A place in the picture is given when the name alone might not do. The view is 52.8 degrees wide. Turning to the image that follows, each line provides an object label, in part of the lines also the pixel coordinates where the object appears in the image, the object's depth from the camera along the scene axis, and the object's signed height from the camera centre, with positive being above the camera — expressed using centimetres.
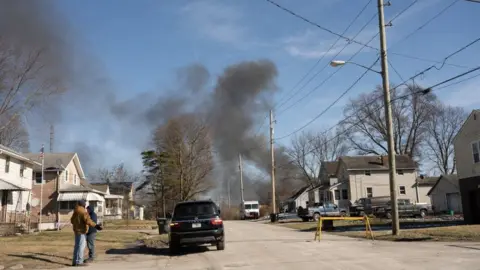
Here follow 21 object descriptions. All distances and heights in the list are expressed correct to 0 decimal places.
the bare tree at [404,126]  6425 +1123
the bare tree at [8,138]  5100 +914
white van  6600 +68
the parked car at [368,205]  4253 +49
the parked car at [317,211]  4166 +8
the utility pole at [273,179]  4438 +316
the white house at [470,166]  2698 +238
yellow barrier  1809 -39
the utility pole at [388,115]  1861 +371
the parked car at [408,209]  4045 +1
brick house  4300 +265
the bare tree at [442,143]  6500 +877
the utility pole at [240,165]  6541 +660
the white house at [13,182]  2932 +270
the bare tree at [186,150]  5825 +795
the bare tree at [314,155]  7738 +866
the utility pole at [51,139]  6449 +1098
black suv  1459 -37
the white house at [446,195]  4734 +137
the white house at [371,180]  5906 +371
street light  1936 +589
